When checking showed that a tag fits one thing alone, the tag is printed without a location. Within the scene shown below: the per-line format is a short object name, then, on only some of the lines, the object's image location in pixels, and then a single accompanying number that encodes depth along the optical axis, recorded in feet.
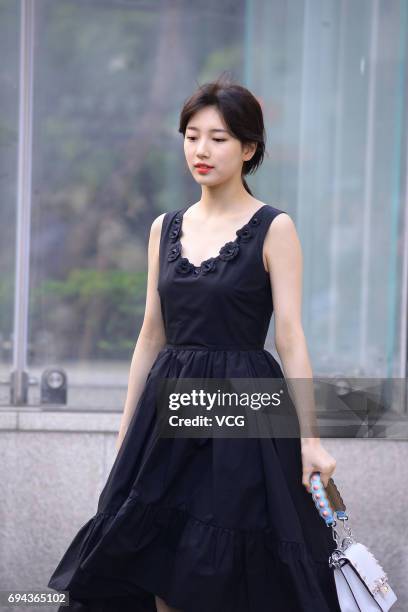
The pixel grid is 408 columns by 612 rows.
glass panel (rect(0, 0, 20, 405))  38.29
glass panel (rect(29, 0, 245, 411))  39.14
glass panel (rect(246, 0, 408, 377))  38.58
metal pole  38.37
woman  21.74
